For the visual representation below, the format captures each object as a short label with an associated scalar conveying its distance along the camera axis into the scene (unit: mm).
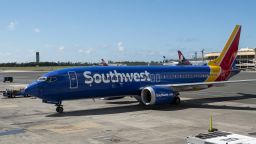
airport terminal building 153875
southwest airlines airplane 26578
